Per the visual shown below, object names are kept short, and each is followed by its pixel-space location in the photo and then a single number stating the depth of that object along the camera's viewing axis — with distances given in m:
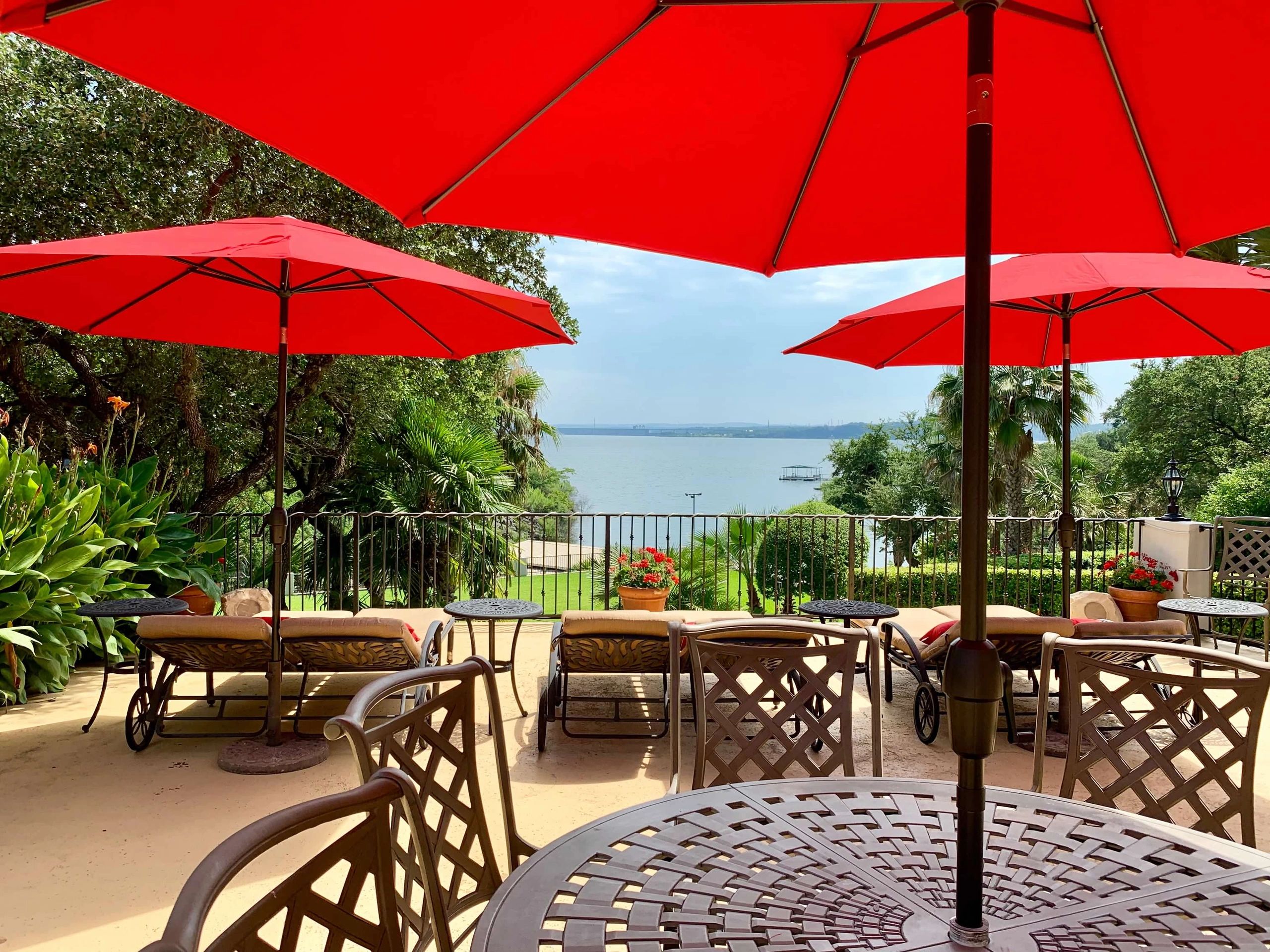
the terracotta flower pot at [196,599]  6.14
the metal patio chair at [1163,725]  1.92
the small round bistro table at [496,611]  4.57
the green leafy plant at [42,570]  4.65
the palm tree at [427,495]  11.65
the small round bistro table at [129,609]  4.38
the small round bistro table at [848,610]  4.80
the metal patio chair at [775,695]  2.19
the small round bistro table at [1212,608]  5.32
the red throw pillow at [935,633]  4.82
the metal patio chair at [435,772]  1.37
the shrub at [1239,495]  9.64
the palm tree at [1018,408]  19.08
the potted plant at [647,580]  6.41
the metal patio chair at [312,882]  0.72
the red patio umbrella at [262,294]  3.38
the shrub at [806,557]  14.65
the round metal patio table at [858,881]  1.18
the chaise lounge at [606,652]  4.24
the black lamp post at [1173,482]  7.78
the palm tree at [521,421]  20.77
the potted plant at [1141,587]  7.62
